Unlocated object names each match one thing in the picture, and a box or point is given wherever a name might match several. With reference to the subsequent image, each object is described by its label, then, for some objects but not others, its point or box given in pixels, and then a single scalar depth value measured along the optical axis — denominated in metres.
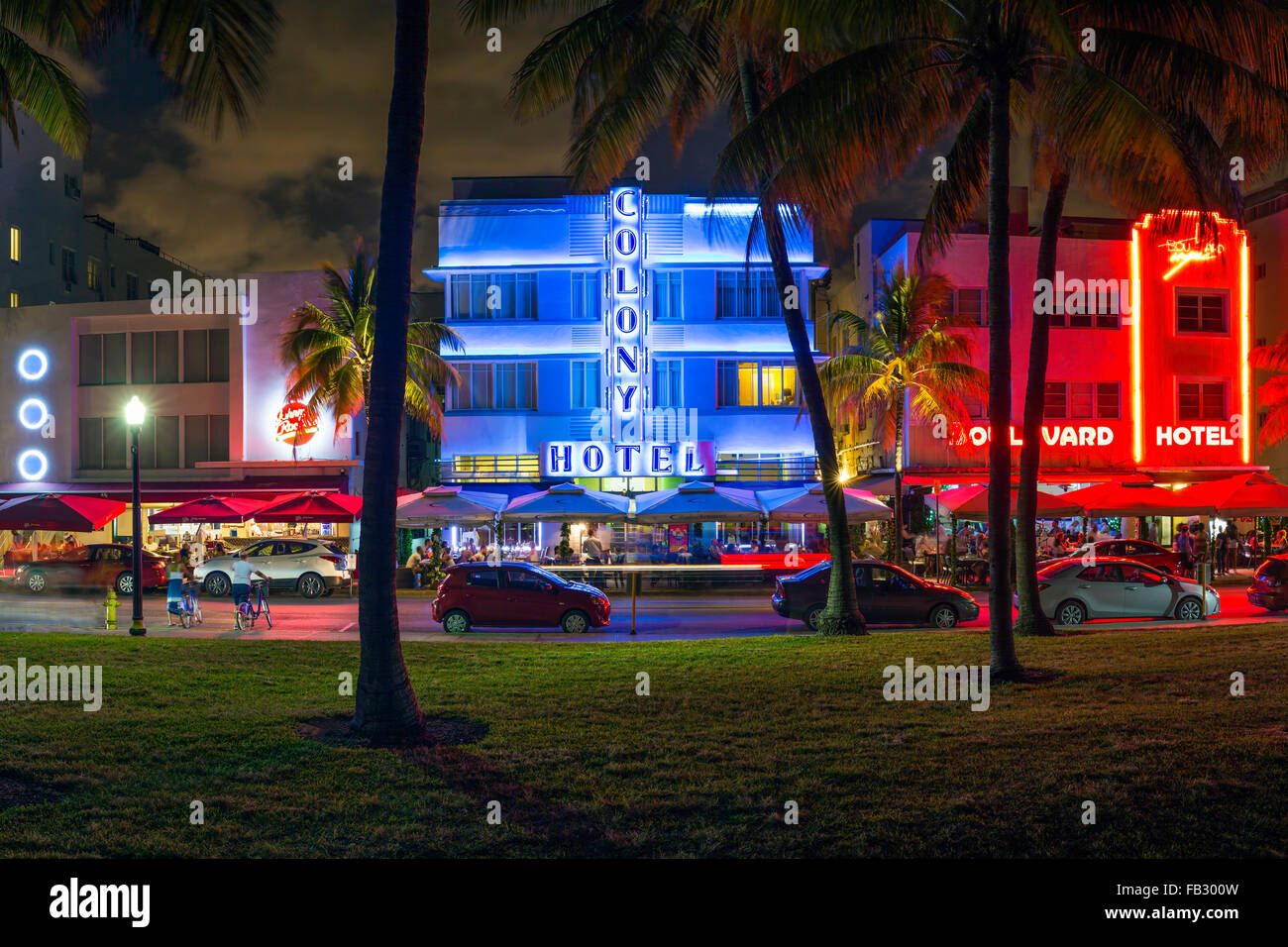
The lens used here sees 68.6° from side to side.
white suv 29.20
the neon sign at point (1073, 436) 38.38
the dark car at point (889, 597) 21.52
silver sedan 22.27
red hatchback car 21.38
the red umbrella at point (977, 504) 29.77
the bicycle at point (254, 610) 21.55
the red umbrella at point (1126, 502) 30.92
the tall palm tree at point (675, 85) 14.55
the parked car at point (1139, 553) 30.02
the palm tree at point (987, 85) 12.16
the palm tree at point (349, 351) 32.28
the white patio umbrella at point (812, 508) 29.49
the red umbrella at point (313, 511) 31.91
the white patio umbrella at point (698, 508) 29.38
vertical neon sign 37.59
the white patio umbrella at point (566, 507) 29.59
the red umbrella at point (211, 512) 31.91
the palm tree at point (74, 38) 10.66
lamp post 19.48
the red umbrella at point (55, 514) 29.48
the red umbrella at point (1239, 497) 30.52
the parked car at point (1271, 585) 23.72
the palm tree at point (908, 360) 30.75
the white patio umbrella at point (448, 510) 30.50
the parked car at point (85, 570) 29.59
